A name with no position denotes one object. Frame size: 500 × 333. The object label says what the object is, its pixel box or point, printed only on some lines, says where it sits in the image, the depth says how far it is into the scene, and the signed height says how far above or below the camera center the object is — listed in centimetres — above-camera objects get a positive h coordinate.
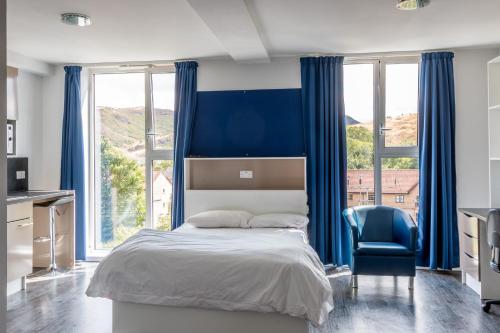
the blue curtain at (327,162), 502 +7
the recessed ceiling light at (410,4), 334 +131
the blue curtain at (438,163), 484 +5
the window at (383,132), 516 +45
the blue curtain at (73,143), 546 +35
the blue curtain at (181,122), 523 +59
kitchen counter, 420 -28
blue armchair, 407 -77
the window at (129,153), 557 +22
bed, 274 -79
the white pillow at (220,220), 452 -55
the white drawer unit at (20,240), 405 -70
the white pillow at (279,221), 442 -56
